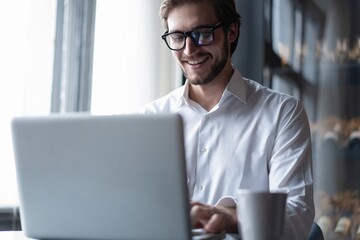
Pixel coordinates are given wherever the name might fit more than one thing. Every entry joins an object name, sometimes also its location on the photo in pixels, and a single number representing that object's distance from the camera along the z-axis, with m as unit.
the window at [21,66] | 2.15
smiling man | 1.89
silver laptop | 1.15
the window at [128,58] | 2.56
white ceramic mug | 1.09
